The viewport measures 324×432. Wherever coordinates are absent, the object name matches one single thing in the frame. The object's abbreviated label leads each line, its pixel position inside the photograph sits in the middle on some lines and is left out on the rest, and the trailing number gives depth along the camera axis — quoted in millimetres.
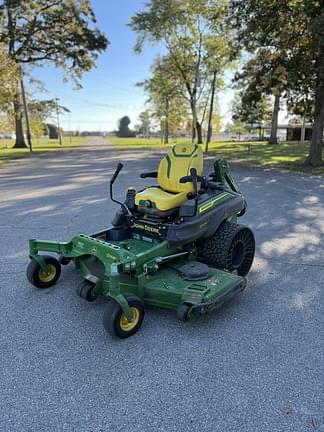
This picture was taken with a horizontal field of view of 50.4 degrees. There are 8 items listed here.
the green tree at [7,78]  15242
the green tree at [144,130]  105650
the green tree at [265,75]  13039
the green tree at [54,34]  24344
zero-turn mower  2652
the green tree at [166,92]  32188
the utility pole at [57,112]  45588
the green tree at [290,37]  11805
